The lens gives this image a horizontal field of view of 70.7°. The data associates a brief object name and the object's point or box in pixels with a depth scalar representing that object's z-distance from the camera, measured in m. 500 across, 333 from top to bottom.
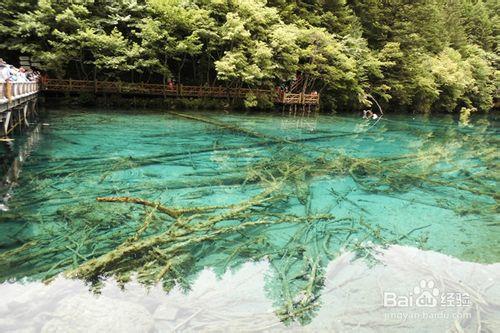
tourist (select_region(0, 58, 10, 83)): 10.62
